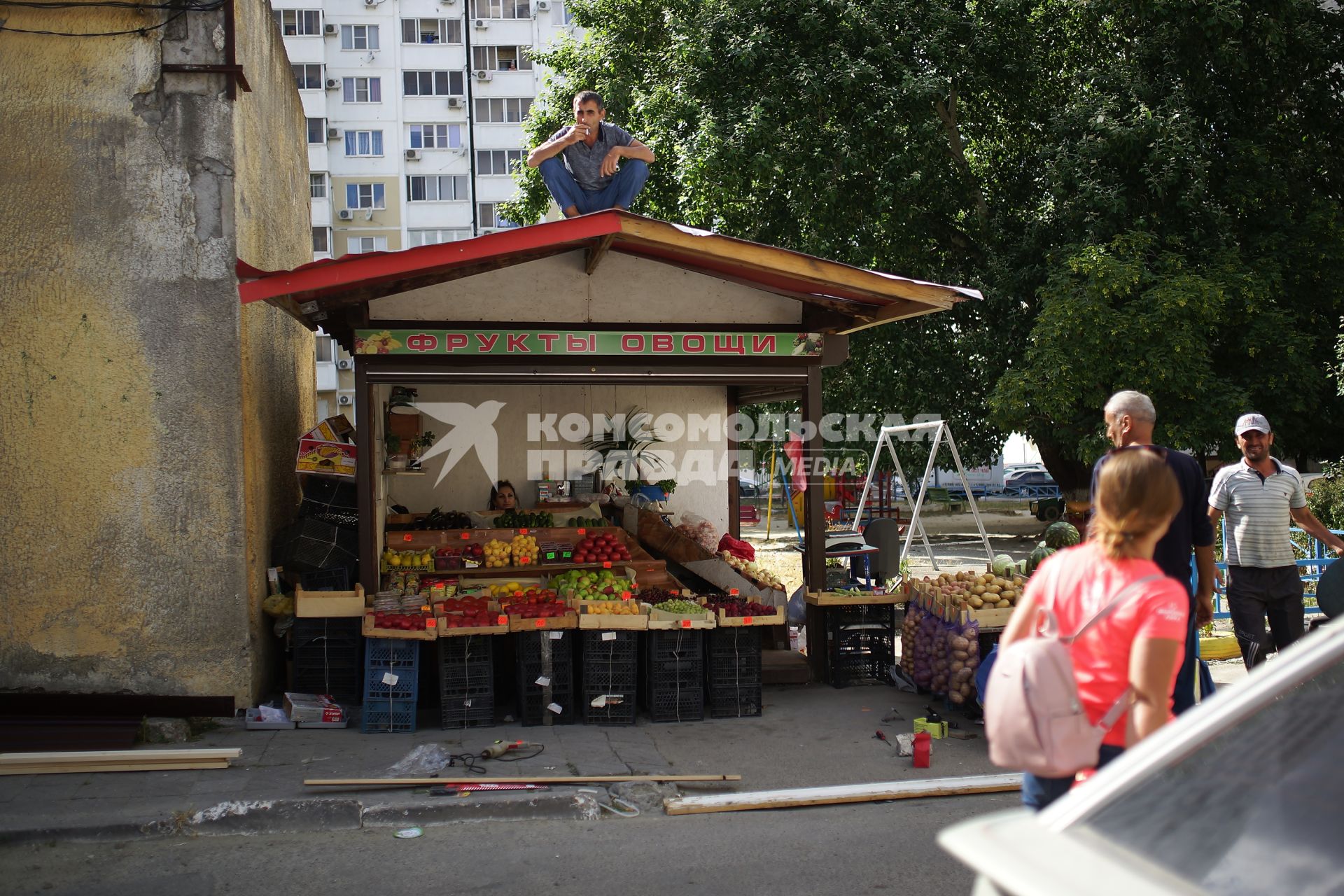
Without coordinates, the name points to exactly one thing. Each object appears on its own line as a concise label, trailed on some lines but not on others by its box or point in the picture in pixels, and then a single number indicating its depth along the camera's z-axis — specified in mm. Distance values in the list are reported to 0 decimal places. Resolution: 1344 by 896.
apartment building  46031
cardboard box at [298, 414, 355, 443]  9438
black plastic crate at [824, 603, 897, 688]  9188
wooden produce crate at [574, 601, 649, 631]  7938
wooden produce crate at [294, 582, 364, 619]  8055
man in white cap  7441
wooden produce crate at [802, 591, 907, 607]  9070
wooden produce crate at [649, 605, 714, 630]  8055
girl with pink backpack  3070
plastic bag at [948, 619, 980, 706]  8016
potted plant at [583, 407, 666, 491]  12438
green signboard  8547
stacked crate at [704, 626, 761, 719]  8266
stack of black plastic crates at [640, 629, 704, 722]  8141
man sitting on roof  8695
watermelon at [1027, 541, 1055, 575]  9467
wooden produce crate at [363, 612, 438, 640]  7688
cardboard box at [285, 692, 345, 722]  7754
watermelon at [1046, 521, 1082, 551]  10484
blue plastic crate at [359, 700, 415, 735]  7707
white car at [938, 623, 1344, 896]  1971
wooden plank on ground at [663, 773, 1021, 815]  6211
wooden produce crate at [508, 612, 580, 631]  7891
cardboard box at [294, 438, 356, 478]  9195
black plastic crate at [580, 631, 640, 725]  7965
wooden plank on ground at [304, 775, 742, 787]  6254
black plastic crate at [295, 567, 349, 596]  8492
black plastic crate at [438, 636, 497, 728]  7828
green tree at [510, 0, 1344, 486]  14234
